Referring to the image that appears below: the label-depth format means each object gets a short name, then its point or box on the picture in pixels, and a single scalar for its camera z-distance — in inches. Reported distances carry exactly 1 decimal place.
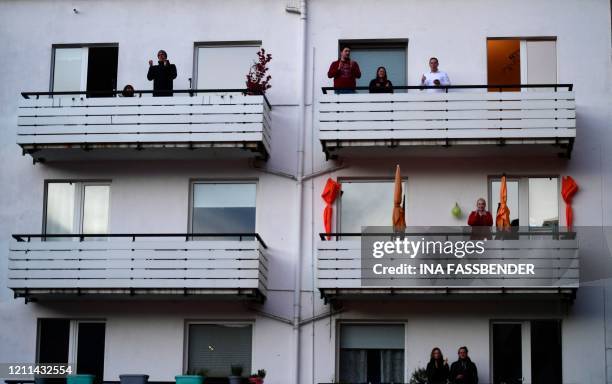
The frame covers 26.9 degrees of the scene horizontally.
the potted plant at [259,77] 1248.8
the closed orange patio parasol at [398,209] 1184.8
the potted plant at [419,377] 1163.3
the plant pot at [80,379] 1181.7
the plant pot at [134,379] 1177.4
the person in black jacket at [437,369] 1151.6
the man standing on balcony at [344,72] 1243.2
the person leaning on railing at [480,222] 1195.9
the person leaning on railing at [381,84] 1237.7
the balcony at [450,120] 1202.6
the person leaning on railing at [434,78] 1248.2
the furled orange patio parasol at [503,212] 1194.6
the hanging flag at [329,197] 1238.9
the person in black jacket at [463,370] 1150.5
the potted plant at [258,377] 1172.5
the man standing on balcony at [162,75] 1269.7
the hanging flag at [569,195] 1221.1
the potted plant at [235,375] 1175.6
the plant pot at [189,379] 1170.6
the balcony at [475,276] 1168.2
